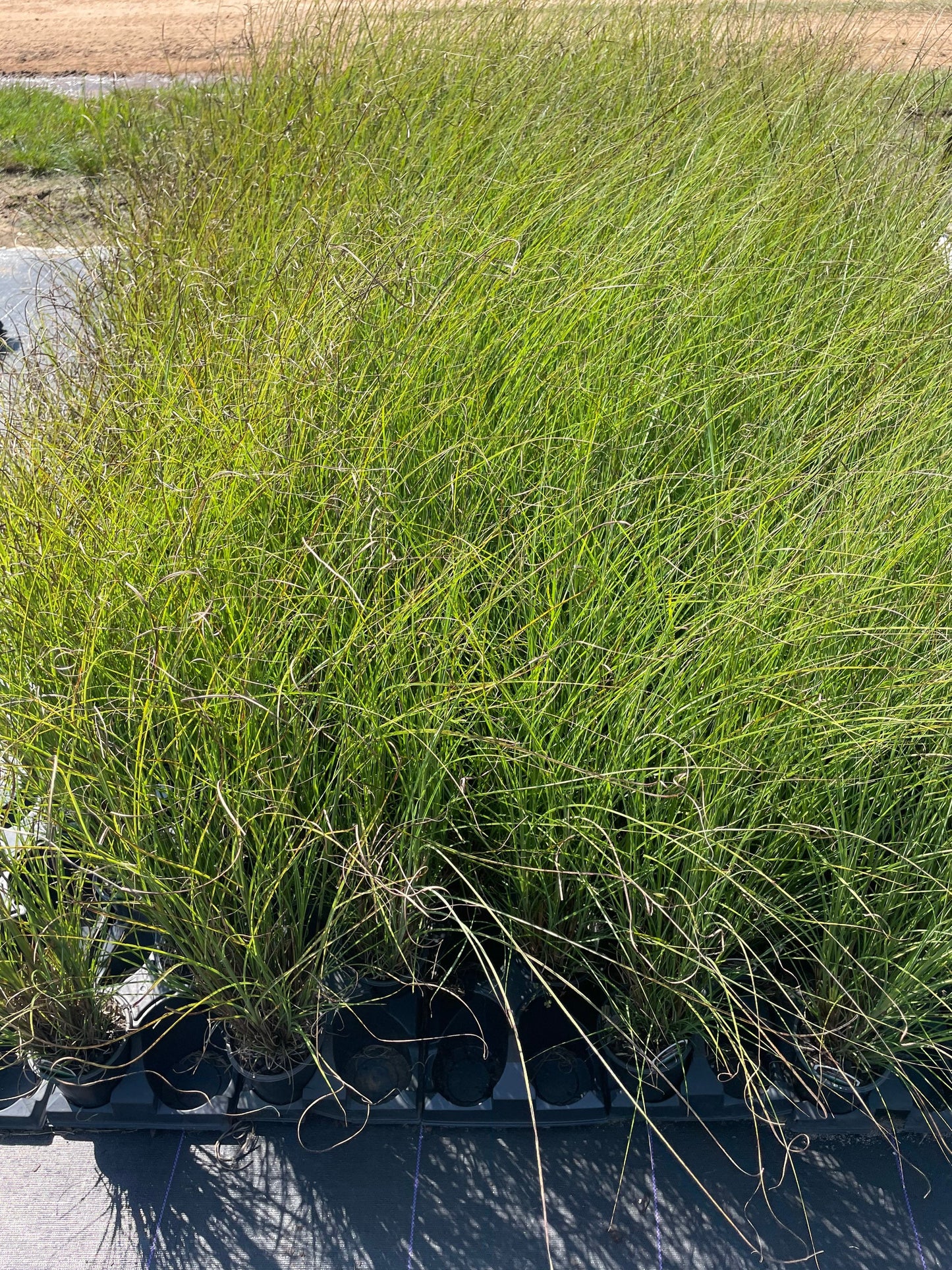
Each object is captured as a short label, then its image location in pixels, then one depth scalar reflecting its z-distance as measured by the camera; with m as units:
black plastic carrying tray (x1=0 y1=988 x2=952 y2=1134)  1.34
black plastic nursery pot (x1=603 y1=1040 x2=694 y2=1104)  1.33
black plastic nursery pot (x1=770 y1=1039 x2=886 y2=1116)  1.33
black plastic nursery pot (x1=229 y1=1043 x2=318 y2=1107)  1.31
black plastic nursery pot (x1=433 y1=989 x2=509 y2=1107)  1.37
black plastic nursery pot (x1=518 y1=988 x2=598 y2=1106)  1.38
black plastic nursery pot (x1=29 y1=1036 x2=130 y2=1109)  1.32
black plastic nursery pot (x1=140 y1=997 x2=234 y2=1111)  1.37
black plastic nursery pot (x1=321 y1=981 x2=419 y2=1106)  1.36
